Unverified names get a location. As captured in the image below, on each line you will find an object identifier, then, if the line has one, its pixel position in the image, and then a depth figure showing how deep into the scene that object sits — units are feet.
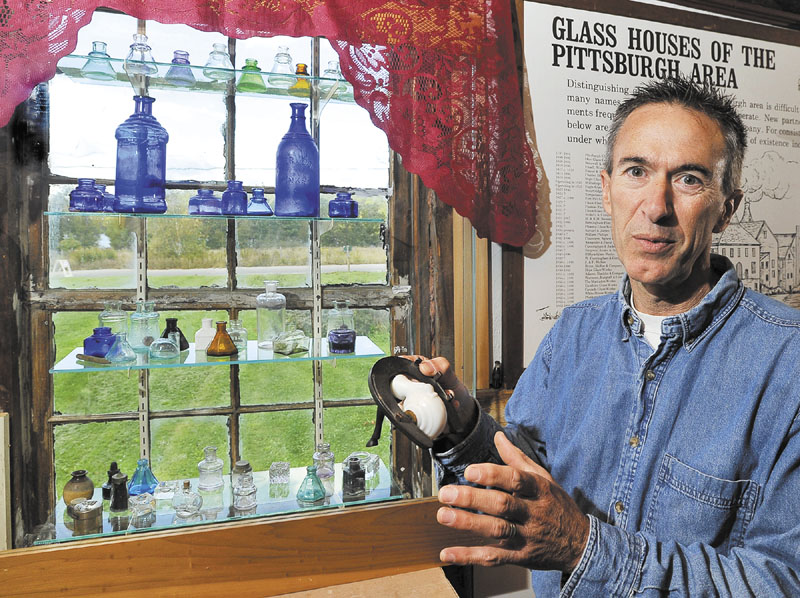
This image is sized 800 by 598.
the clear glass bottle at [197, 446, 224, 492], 5.66
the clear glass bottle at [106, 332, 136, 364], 5.14
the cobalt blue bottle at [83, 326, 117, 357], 5.18
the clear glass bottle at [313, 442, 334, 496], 5.89
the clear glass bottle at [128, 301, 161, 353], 5.43
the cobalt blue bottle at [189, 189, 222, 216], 5.36
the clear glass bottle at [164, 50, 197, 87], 5.36
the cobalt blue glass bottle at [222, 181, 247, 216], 5.47
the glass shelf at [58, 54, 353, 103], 5.22
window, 5.60
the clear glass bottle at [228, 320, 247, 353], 5.73
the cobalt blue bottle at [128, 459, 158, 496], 5.48
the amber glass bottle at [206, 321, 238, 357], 5.48
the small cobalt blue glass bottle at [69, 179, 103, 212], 4.99
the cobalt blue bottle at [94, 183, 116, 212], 5.07
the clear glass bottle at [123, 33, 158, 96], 5.27
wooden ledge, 4.69
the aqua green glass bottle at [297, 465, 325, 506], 5.66
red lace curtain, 5.05
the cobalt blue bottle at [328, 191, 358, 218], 5.76
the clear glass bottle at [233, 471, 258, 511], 5.55
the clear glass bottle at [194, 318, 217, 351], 5.57
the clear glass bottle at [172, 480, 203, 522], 5.30
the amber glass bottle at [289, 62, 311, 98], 5.64
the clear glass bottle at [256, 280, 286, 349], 5.96
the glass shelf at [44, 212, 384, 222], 5.03
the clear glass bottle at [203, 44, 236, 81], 5.49
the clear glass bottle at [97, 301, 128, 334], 5.41
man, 2.89
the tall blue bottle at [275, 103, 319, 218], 5.66
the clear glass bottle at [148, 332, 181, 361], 5.30
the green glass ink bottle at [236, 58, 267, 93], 5.60
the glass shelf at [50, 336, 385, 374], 5.07
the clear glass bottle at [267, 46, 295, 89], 5.67
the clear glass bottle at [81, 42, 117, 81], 5.15
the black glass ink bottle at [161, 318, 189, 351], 5.50
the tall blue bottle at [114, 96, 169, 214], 5.28
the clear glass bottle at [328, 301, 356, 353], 5.83
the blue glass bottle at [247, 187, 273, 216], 5.52
